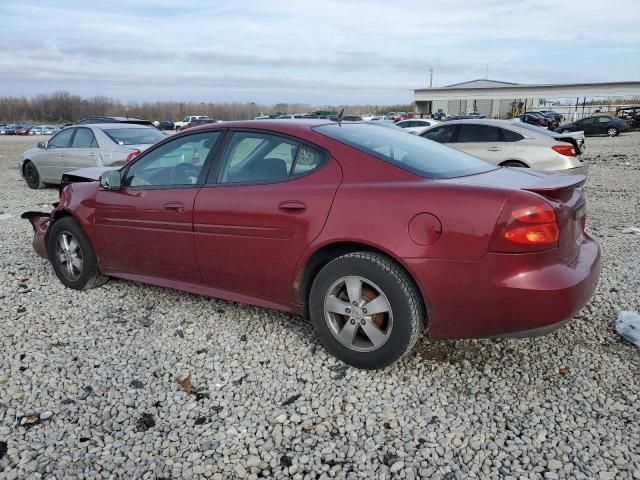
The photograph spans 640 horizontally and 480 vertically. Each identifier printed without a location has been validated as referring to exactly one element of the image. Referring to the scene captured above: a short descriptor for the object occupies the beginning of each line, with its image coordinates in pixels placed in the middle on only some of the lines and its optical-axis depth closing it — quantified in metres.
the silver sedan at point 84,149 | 9.80
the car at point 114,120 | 12.34
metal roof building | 53.59
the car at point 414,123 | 27.11
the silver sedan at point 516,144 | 9.01
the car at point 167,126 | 52.66
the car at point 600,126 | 31.36
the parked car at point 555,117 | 38.63
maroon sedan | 2.77
